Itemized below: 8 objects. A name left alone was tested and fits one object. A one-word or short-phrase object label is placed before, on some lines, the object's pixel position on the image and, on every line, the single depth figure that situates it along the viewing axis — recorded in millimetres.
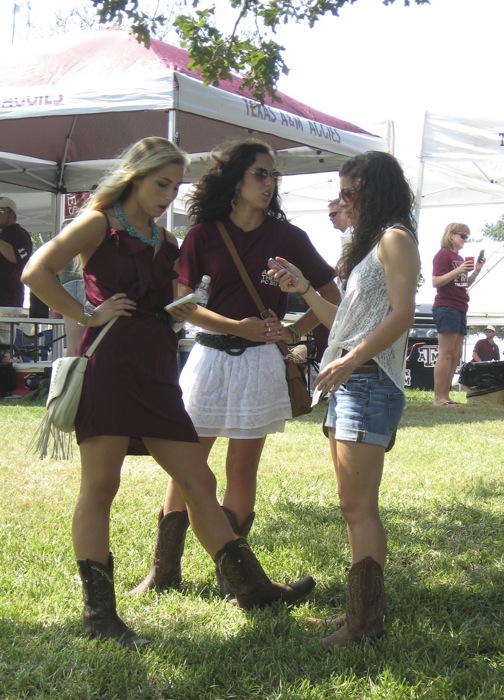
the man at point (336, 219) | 8880
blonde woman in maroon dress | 3455
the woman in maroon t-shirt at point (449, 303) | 11703
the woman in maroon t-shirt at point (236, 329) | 4039
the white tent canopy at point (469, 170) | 12594
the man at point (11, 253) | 11797
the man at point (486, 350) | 20281
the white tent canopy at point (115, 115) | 9477
